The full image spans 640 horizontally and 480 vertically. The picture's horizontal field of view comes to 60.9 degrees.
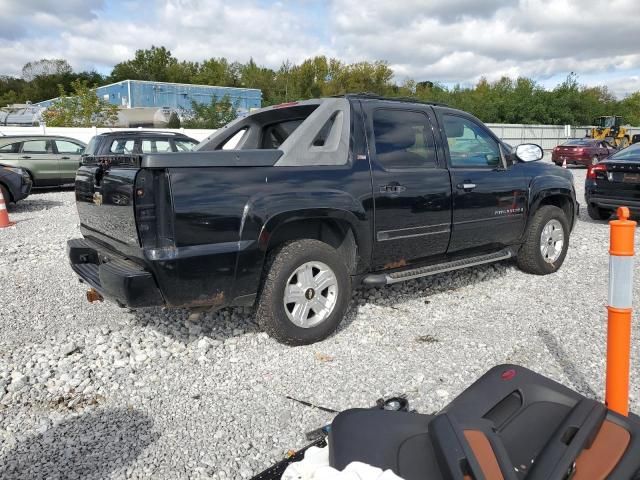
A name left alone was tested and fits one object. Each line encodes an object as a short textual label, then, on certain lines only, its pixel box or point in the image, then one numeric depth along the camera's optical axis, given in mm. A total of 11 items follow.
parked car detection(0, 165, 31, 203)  10969
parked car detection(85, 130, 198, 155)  12133
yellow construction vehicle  31427
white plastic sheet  1541
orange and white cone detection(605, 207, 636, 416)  2473
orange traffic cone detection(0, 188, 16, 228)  9471
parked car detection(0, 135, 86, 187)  13984
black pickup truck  3381
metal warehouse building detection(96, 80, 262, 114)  37312
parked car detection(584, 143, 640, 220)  9016
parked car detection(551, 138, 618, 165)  23609
